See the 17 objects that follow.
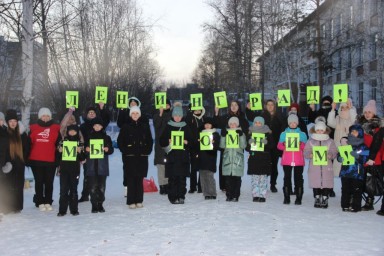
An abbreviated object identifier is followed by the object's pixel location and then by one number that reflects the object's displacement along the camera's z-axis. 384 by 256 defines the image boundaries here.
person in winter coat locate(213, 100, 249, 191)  9.22
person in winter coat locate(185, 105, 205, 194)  9.19
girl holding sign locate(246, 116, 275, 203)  8.67
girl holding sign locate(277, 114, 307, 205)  8.30
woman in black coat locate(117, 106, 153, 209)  8.27
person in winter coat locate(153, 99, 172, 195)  9.66
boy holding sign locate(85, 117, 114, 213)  7.87
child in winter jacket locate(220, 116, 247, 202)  8.71
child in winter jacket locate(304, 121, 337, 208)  8.13
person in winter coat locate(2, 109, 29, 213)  7.86
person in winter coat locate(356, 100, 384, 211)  7.75
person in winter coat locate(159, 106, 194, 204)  8.66
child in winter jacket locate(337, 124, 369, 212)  7.80
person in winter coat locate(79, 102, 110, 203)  8.38
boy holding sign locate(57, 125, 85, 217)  7.70
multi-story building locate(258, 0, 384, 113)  24.80
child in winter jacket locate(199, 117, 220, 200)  8.91
